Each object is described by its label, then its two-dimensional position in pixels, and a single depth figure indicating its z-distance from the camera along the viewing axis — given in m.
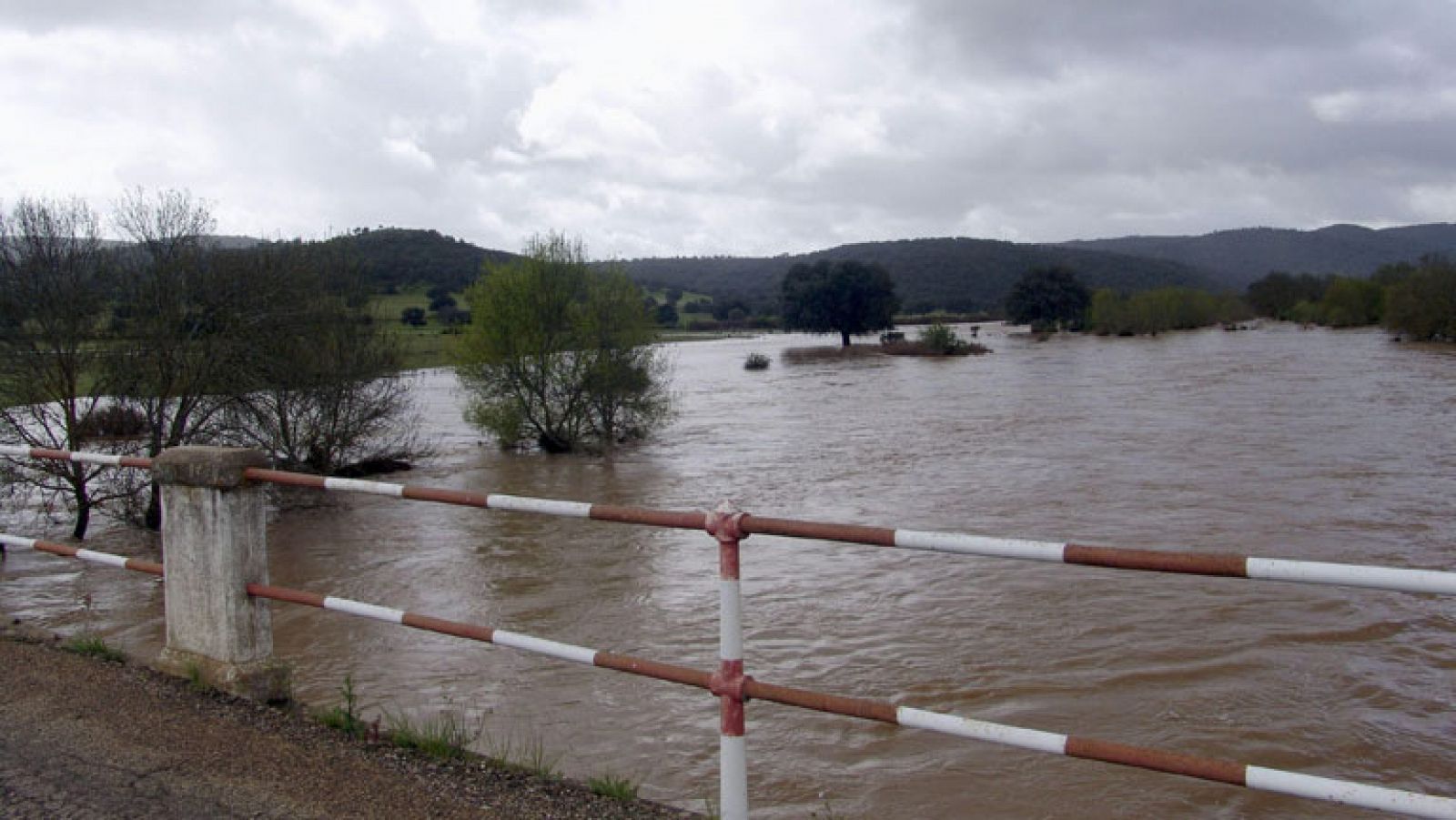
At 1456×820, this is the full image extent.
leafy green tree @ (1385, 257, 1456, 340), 59.88
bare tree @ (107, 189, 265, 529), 16.39
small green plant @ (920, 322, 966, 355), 75.69
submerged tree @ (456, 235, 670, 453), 29.08
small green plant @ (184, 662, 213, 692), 5.09
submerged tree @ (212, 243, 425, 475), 18.78
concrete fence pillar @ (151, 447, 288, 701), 4.98
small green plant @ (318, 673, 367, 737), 4.65
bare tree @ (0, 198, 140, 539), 15.32
